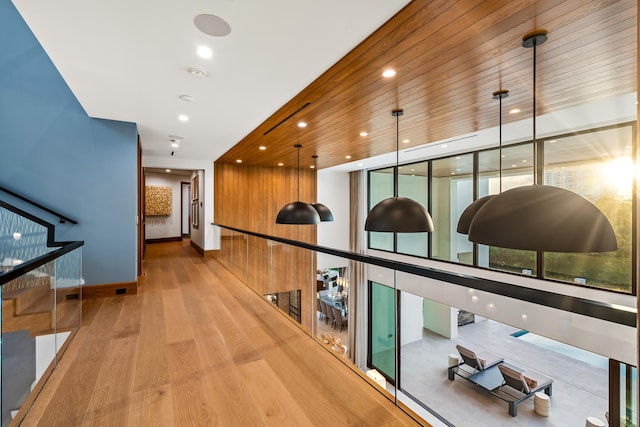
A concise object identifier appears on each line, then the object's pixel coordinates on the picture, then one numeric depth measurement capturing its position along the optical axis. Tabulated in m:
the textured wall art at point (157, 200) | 11.26
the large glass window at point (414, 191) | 7.73
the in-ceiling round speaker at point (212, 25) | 2.17
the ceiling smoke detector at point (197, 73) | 2.96
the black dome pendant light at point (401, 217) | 3.13
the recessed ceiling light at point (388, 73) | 2.83
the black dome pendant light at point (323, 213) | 5.82
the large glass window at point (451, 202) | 6.77
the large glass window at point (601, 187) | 4.19
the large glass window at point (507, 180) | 5.41
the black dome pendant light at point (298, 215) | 4.78
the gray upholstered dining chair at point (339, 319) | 4.55
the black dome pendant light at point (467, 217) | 2.99
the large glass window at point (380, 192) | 8.97
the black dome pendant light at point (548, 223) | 1.41
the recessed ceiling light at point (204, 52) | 2.58
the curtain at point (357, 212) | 9.62
